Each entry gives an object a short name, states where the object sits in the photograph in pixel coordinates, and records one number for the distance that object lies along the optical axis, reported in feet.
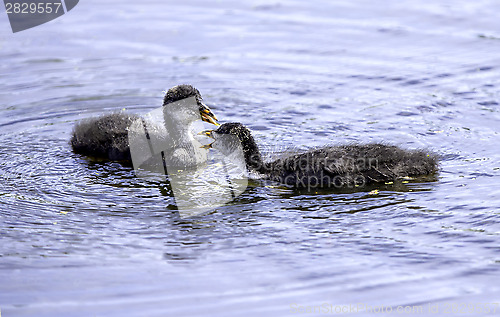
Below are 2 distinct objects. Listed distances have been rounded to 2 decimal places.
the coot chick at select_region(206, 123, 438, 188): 48.83
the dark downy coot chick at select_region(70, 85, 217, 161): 54.80
